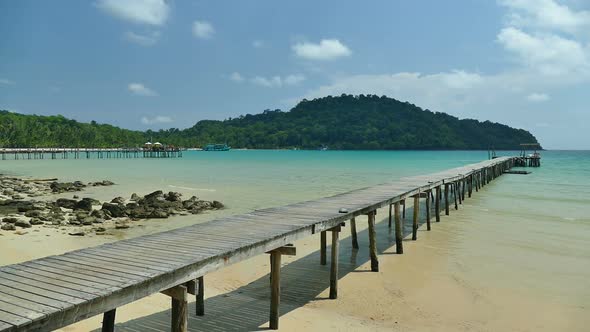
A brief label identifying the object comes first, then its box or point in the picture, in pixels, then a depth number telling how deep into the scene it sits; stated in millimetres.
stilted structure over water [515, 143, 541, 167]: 55000
